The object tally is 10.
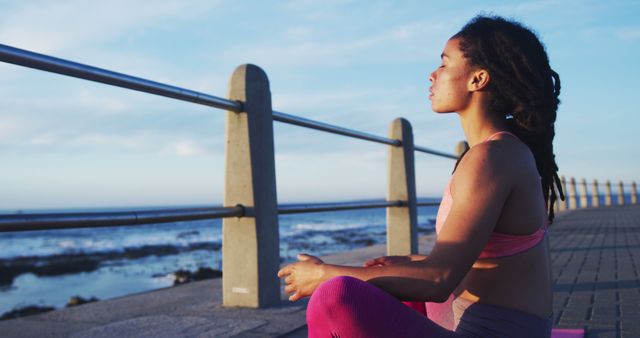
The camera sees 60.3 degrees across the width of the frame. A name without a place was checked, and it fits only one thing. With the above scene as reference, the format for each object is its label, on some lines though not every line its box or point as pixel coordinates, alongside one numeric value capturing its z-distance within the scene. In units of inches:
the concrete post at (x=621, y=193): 1127.0
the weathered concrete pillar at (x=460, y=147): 312.2
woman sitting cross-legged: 46.6
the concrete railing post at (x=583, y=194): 990.4
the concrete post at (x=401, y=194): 207.6
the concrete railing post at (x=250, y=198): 117.0
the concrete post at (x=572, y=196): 948.6
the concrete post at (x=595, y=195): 1047.6
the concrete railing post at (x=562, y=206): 856.5
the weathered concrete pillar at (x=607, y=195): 1088.4
